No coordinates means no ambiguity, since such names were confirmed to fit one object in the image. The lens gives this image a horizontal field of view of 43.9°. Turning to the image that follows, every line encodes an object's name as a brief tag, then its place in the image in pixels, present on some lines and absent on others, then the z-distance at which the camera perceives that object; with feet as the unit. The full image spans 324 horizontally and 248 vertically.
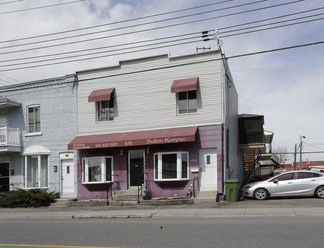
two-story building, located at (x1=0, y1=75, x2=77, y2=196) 75.66
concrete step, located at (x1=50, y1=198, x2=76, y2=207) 70.29
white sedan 59.93
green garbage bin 60.95
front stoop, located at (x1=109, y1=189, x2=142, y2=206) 65.31
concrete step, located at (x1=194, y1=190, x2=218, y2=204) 61.03
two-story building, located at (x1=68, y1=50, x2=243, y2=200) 65.21
